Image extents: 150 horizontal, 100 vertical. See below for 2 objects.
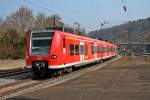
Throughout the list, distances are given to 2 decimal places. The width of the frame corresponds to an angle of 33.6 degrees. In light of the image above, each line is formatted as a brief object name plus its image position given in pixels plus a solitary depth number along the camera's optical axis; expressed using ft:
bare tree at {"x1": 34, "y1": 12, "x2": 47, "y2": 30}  180.12
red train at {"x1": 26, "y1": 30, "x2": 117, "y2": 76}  48.39
